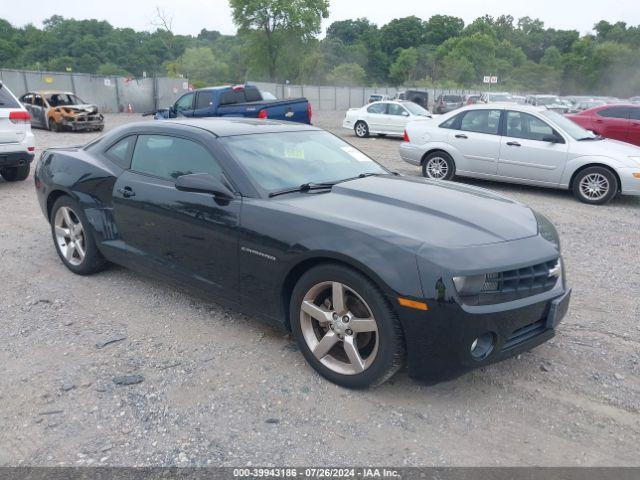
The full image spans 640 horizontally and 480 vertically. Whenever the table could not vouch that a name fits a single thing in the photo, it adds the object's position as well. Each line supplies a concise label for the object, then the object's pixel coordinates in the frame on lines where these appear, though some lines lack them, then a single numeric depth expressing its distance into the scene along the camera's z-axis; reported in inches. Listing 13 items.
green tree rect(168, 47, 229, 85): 3329.2
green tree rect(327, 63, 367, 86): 3629.4
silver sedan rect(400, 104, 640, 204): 339.0
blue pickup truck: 542.3
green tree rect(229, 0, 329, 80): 2325.3
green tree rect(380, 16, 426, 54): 4820.6
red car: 522.0
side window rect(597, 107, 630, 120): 530.5
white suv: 335.0
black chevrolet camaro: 115.0
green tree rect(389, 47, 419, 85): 3846.0
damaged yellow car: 776.3
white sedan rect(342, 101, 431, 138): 754.2
